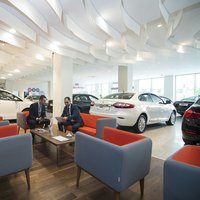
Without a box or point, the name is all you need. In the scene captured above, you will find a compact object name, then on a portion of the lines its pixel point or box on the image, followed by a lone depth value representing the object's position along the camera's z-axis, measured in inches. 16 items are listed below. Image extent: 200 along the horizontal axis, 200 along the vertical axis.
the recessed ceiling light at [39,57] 291.8
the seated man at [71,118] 151.8
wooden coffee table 108.3
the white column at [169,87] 518.6
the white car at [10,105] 243.8
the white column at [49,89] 697.5
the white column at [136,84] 661.7
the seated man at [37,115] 163.5
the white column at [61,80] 264.7
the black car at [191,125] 97.1
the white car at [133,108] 177.6
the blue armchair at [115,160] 64.0
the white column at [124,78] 357.4
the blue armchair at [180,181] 45.3
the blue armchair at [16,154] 72.9
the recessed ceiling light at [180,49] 243.3
